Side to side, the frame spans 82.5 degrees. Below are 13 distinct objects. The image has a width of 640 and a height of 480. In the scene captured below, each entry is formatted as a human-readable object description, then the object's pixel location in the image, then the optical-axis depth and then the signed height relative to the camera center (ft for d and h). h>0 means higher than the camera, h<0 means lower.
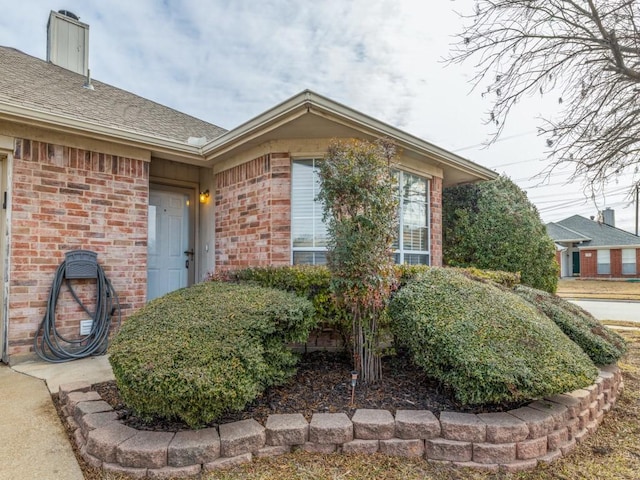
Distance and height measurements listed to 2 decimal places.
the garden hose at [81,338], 13.89 -3.28
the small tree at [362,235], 9.95 +0.36
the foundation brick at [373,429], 7.89 -3.92
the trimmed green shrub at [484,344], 8.04 -2.38
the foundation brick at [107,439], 7.15 -3.85
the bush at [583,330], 11.62 -2.75
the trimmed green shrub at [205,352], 7.22 -2.31
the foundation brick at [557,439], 7.94 -4.22
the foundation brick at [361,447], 7.75 -4.24
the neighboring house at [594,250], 79.25 -0.46
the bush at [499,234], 23.82 +0.91
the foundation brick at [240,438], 7.32 -3.89
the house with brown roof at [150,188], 13.78 +2.80
